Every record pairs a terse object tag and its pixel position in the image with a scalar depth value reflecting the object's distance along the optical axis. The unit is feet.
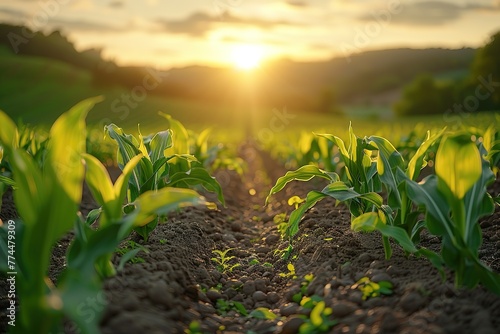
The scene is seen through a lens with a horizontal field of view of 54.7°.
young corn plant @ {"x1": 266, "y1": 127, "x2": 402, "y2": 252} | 10.50
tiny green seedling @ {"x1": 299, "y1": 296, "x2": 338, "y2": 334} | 7.70
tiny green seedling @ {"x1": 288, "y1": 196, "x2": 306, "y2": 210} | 12.65
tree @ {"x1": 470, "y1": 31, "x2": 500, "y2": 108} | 128.06
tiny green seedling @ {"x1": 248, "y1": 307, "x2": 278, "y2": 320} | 8.95
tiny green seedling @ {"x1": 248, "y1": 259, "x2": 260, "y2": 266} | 12.50
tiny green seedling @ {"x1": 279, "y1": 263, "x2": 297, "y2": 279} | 11.15
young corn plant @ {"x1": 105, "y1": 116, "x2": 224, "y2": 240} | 11.77
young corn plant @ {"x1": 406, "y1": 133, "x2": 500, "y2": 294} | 7.98
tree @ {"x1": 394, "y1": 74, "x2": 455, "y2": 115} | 172.45
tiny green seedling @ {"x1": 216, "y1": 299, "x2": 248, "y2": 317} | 9.58
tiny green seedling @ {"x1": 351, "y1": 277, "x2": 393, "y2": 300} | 8.52
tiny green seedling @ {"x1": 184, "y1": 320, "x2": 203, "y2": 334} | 7.67
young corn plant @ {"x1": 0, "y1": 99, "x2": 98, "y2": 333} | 6.14
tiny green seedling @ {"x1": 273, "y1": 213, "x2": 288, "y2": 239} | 14.94
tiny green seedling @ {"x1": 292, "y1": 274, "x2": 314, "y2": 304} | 9.54
